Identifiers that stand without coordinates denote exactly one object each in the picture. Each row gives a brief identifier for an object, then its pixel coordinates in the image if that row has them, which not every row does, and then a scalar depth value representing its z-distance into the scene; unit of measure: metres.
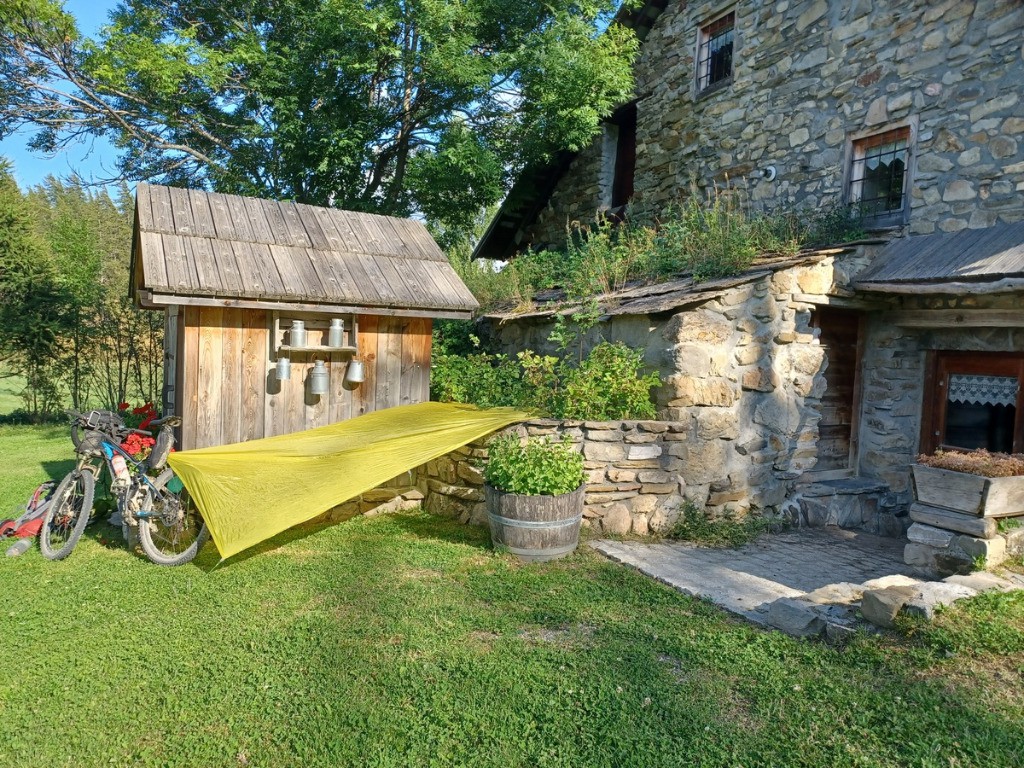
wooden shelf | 5.70
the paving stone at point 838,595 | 4.04
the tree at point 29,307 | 11.31
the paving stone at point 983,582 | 3.79
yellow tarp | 4.55
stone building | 6.09
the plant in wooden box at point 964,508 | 4.19
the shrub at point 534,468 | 4.98
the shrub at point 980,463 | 4.27
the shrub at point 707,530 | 5.89
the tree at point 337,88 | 9.59
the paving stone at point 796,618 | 3.77
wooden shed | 5.34
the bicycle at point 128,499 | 4.95
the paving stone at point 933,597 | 3.53
